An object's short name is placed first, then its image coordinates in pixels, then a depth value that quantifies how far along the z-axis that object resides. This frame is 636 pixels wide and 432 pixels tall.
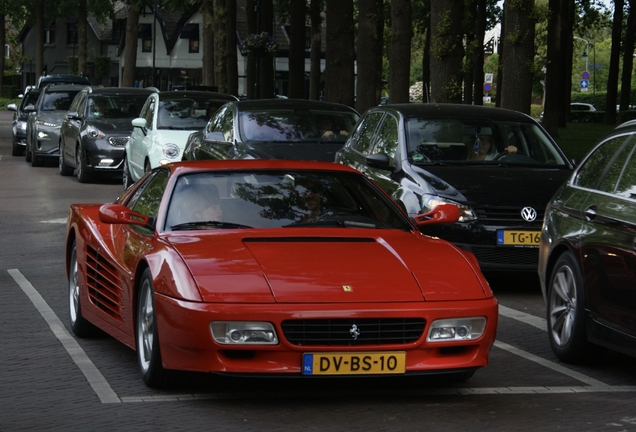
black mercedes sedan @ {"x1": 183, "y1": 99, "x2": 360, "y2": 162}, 15.75
